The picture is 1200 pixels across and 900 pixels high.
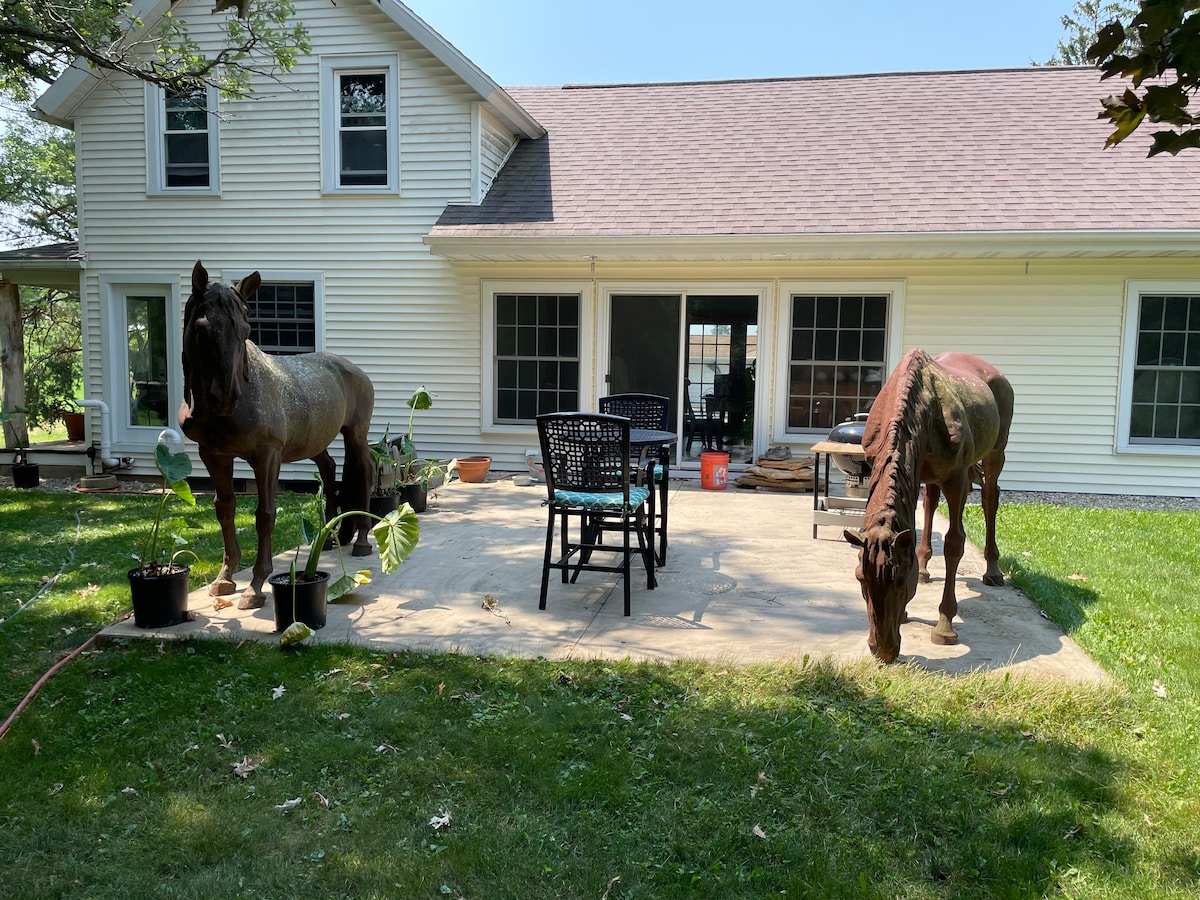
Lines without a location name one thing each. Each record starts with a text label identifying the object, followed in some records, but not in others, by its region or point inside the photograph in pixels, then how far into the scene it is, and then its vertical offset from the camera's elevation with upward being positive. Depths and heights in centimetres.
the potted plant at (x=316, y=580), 416 -110
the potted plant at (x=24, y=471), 979 -121
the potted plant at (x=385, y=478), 677 -91
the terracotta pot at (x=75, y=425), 1209 -79
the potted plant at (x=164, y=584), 432 -112
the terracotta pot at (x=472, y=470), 952 -104
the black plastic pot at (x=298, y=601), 429 -119
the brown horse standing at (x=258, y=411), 431 -21
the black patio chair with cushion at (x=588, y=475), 465 -54
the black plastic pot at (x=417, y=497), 738 -108
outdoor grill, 663 -59
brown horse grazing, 354 -34
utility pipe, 1053 -93
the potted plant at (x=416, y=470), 745 -88
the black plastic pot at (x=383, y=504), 671 -105
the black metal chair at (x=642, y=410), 632 -20
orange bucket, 921 -96
